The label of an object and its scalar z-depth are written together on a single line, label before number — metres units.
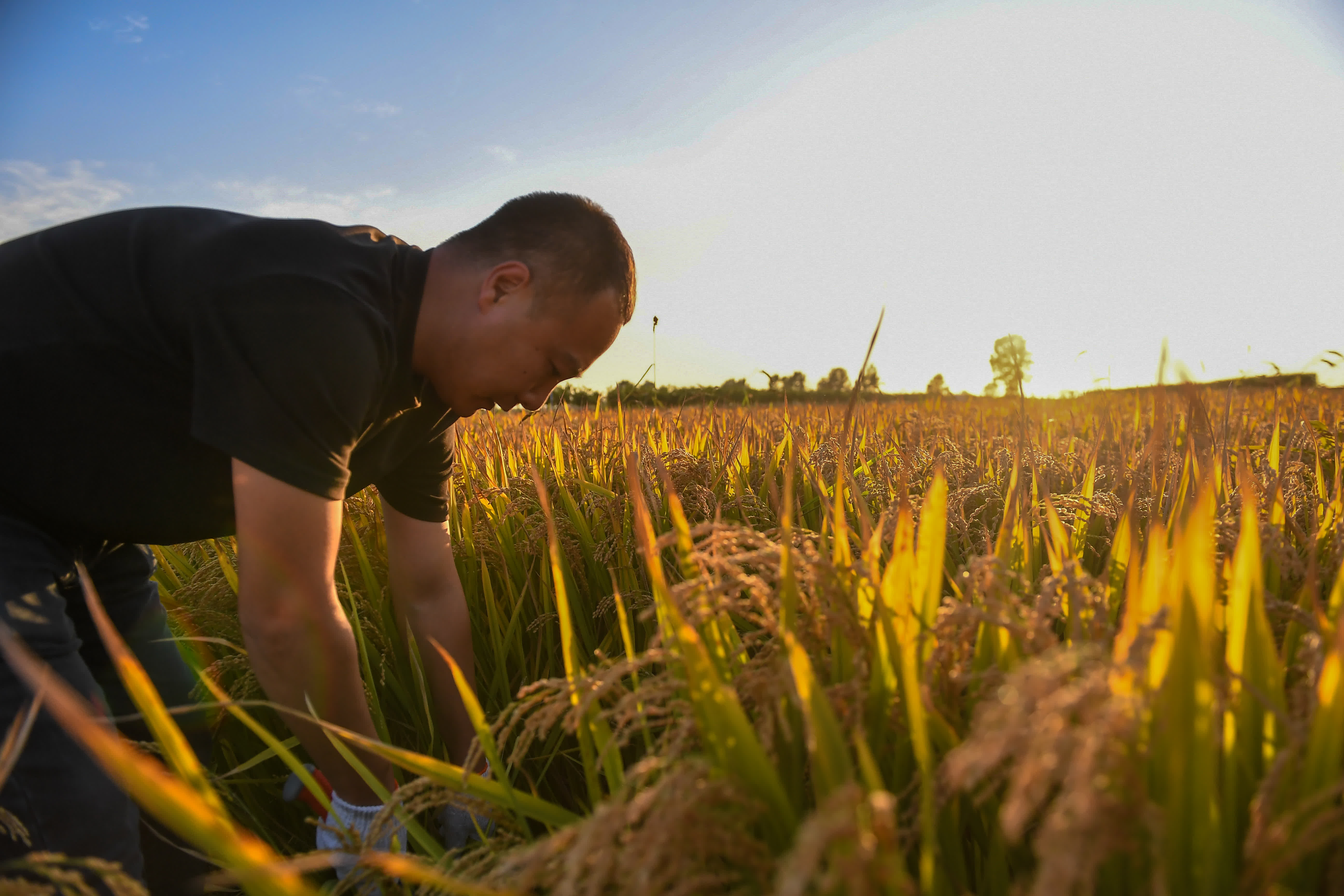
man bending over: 1.51
